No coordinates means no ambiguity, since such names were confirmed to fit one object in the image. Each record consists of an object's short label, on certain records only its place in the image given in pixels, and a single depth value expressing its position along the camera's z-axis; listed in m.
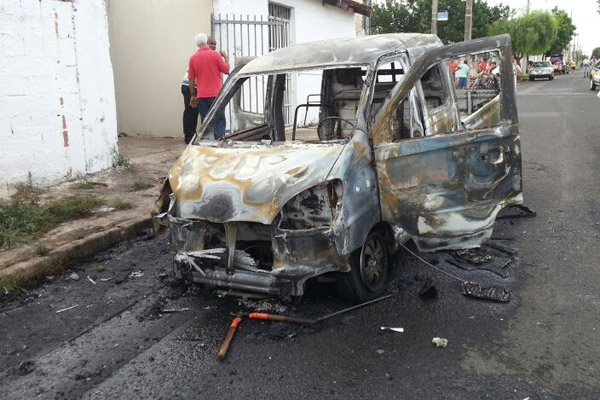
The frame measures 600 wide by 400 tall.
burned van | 3.79
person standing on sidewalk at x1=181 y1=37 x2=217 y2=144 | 10.48
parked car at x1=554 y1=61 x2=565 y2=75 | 67.61
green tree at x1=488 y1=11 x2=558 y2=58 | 52.31
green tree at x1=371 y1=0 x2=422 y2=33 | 42.94
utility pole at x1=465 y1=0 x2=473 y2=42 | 25.75
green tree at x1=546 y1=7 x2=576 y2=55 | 75.12
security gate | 10.30
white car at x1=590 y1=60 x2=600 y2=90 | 27.89
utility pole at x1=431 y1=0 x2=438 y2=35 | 24.52
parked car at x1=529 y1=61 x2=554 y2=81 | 46.75
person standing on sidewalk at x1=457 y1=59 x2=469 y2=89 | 19.07
